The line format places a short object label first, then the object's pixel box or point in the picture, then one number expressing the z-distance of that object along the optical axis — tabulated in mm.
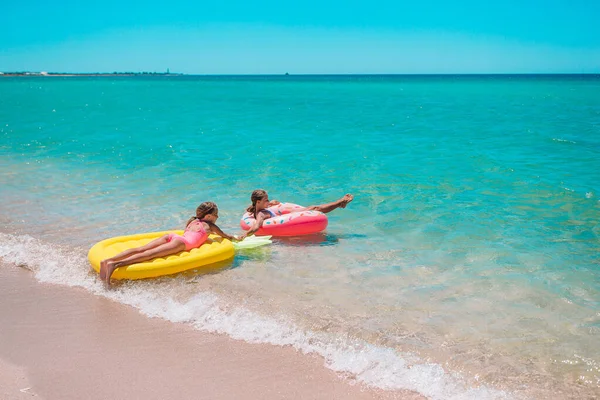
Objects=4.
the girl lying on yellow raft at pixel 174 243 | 5066
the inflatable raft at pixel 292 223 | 6691
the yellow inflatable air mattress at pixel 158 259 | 5125
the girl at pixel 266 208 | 6786
